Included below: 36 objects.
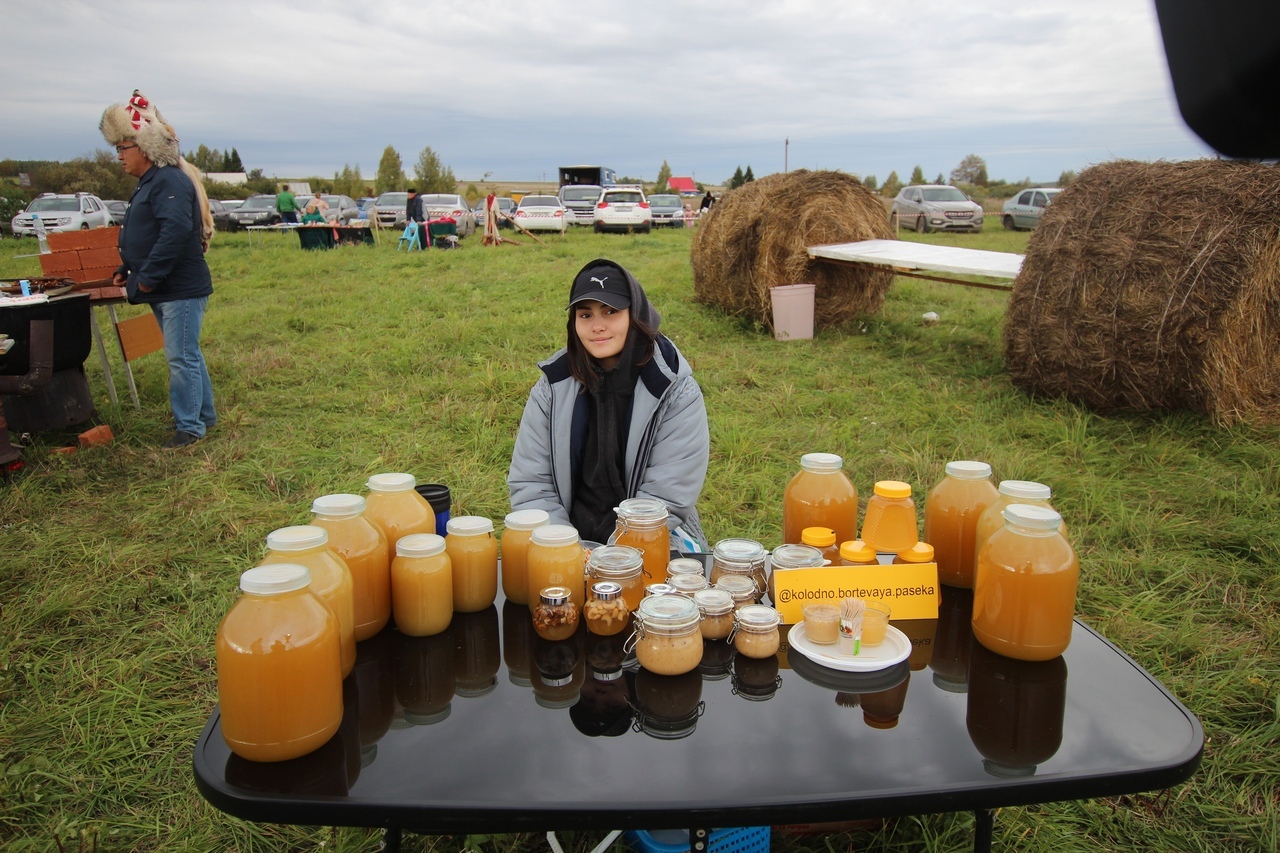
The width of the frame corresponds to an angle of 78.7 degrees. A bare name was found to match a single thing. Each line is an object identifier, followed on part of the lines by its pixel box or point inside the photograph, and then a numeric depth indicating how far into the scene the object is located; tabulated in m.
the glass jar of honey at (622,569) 1.75
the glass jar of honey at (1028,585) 1.54
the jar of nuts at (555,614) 1.68
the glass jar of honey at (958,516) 1.96
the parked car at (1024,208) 20.84
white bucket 8.54
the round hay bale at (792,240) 8.72
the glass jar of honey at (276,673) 1.26
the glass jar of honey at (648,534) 1.92
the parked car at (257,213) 23.83
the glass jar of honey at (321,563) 1.40
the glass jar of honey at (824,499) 2.04
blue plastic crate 1.93
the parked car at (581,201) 23.36
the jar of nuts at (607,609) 1.70
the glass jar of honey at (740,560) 1.88
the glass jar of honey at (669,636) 1.53
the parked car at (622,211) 21.62
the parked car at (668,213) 23.75
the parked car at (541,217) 20.62
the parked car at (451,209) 20.83
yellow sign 1.78
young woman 2.69
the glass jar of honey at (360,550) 1.63
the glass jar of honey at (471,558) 1.81
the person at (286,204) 20.95
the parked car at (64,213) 19.30
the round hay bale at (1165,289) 4.96
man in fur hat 5.16
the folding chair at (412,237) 16.77
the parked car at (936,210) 20.30
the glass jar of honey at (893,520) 1.90
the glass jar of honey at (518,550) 1.86
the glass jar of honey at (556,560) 1.74
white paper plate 1.60
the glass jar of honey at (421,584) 1.69
